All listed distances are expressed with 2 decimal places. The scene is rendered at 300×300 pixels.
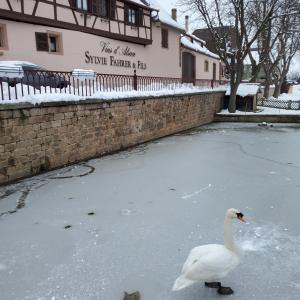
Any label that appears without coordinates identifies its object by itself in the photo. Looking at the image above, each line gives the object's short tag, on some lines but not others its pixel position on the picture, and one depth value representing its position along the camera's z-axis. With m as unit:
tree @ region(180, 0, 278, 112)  21.85
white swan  3.38
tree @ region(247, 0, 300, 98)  22.41
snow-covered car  8.73
